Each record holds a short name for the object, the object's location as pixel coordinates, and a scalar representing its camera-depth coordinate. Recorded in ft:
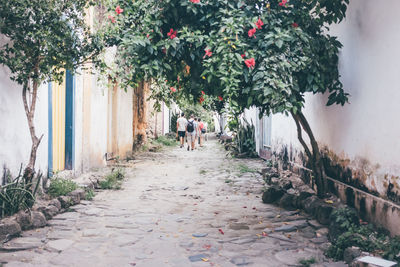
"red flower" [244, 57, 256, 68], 15.03
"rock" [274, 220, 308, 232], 16.56
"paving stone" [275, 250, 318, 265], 13.12
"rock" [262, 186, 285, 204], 21.65
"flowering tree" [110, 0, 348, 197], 15.14
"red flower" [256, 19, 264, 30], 15.79
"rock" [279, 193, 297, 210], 20.42
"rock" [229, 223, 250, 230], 17.11
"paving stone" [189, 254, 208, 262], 13.38
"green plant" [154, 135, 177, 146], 63.72
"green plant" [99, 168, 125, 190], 26.00
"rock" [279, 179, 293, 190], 23.59
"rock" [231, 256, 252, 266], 13.01
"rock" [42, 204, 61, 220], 17.60
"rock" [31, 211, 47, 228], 16.17
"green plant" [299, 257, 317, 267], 12.67
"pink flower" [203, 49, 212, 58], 15.53
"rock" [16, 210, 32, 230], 15.60
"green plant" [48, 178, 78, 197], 21.02
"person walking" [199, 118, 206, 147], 66.13
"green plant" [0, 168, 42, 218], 15.67
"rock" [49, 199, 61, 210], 18.84
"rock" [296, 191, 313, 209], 19.76
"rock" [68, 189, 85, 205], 20.76
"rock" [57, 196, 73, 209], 19.72
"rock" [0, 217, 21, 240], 14.26
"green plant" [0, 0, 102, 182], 15.40
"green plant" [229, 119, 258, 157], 44.04
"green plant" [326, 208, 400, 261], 12.03
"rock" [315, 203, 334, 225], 16.43
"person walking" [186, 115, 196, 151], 56.44
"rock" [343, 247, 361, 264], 12.02
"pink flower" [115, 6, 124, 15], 17.57
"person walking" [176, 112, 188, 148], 58.75
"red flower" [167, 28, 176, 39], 16.12
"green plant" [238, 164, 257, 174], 33.13
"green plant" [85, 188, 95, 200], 22.38
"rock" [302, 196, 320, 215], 18.14
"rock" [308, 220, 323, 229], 16.37
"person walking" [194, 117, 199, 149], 60.46
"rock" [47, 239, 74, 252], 14.24
